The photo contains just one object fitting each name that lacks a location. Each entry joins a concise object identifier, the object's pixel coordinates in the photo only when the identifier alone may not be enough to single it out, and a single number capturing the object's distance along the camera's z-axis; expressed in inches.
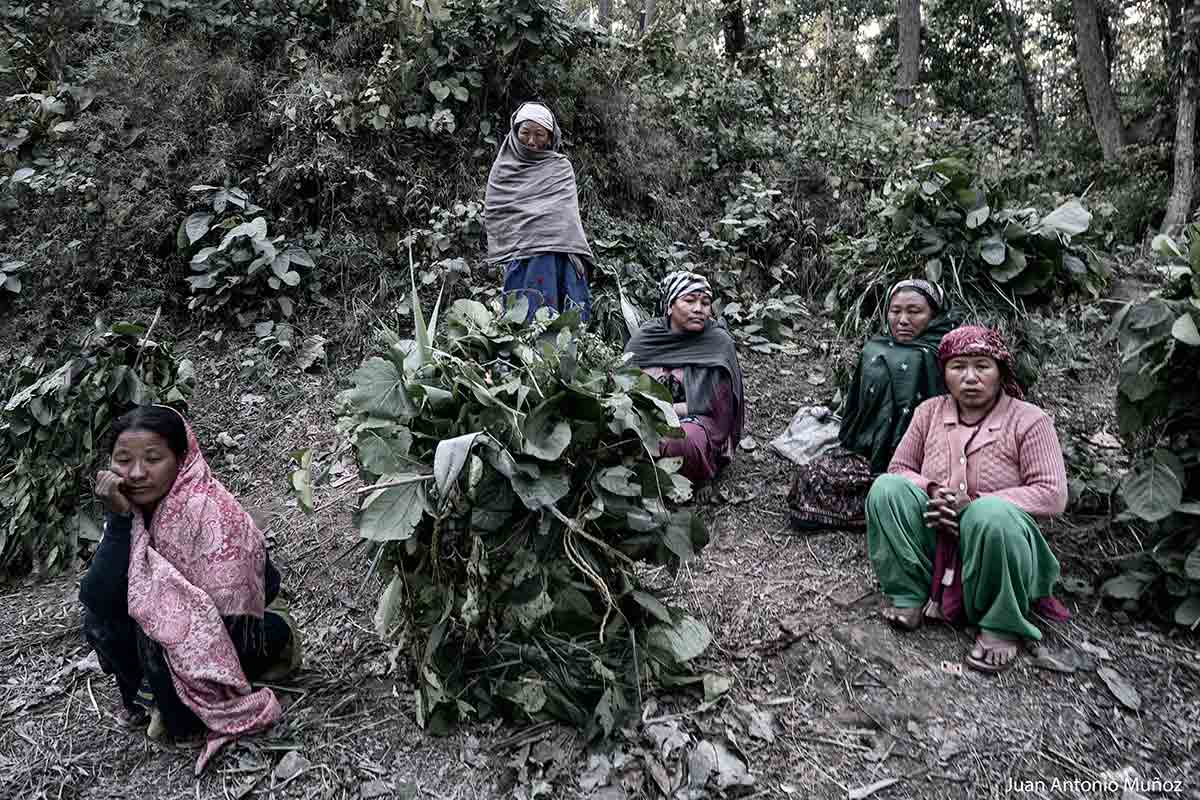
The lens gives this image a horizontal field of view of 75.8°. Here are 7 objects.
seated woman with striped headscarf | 150.4
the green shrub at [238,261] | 206.8
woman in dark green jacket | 132.9
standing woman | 186.2
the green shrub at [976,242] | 136.0
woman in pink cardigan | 99.7
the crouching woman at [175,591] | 89.5
